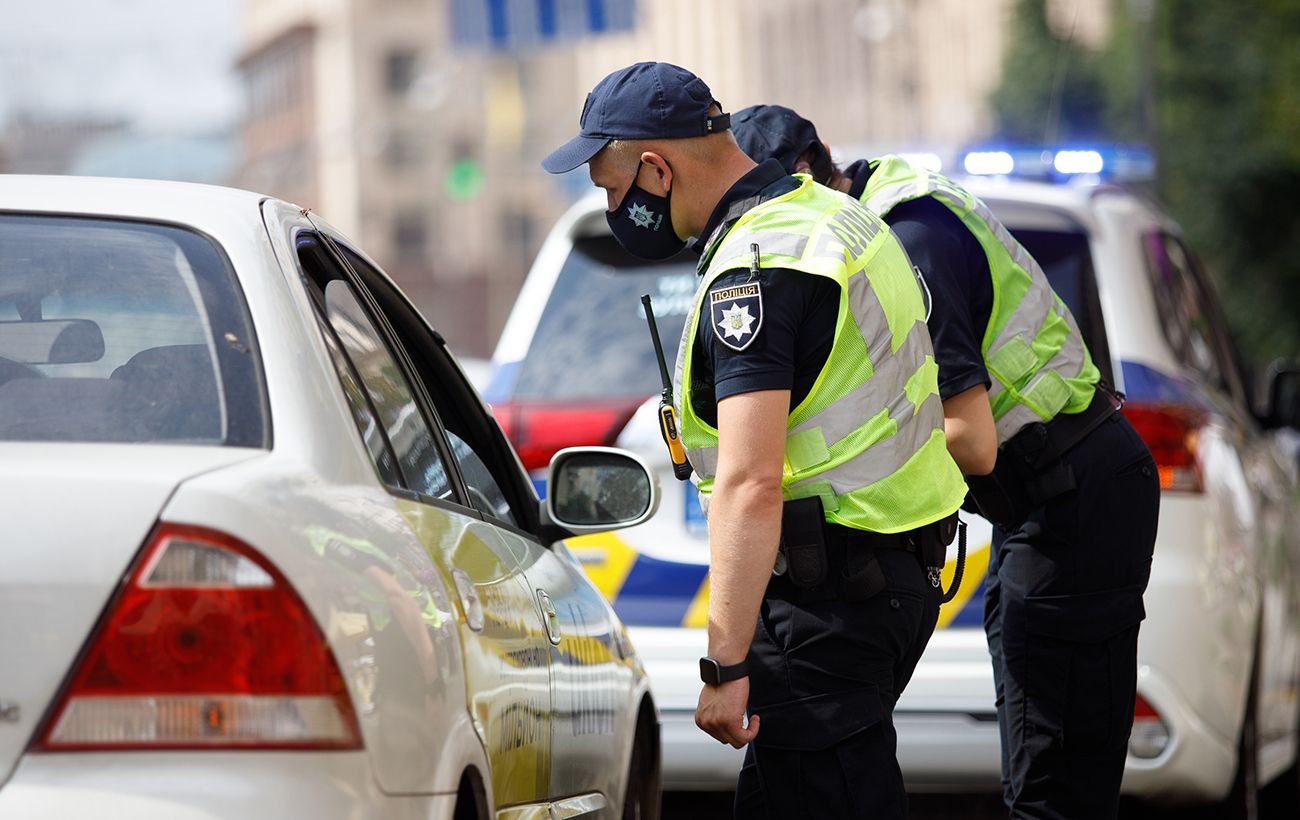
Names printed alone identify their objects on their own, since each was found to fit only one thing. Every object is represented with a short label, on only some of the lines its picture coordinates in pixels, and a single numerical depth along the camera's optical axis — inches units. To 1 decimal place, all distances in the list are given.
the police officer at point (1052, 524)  320.5
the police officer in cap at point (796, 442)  245.8
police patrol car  378.3
